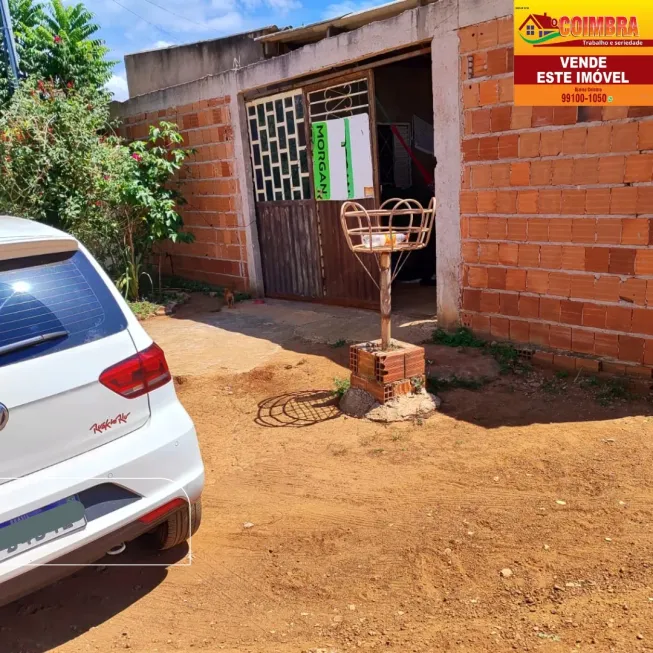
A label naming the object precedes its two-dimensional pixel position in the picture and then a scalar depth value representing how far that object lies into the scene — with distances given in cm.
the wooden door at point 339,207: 667
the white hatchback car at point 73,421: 221
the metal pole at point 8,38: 1046
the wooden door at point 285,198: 751
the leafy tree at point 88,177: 745
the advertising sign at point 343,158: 675
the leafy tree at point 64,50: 1216
